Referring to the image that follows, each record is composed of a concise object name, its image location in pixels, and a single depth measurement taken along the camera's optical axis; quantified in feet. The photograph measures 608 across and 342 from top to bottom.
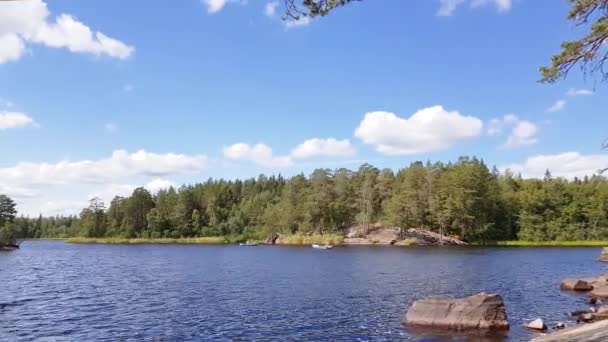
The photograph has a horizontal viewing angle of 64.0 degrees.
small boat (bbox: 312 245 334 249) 425.61
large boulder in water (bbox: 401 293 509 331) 86.94
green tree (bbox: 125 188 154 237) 646.82
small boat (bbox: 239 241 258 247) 516.73
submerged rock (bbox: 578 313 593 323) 89.51
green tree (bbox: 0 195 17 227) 538.06
